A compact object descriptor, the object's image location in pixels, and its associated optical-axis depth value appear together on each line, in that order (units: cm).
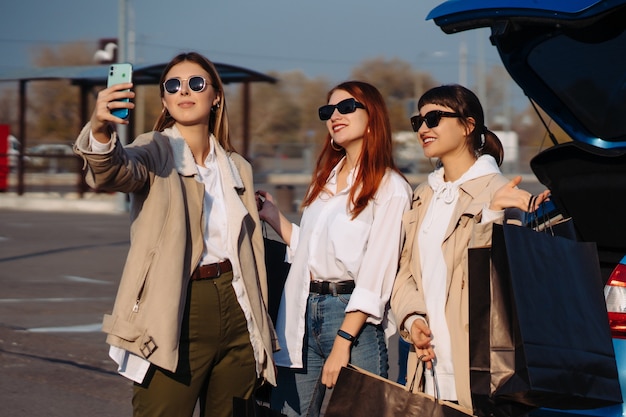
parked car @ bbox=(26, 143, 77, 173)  2647
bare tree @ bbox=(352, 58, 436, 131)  8588
